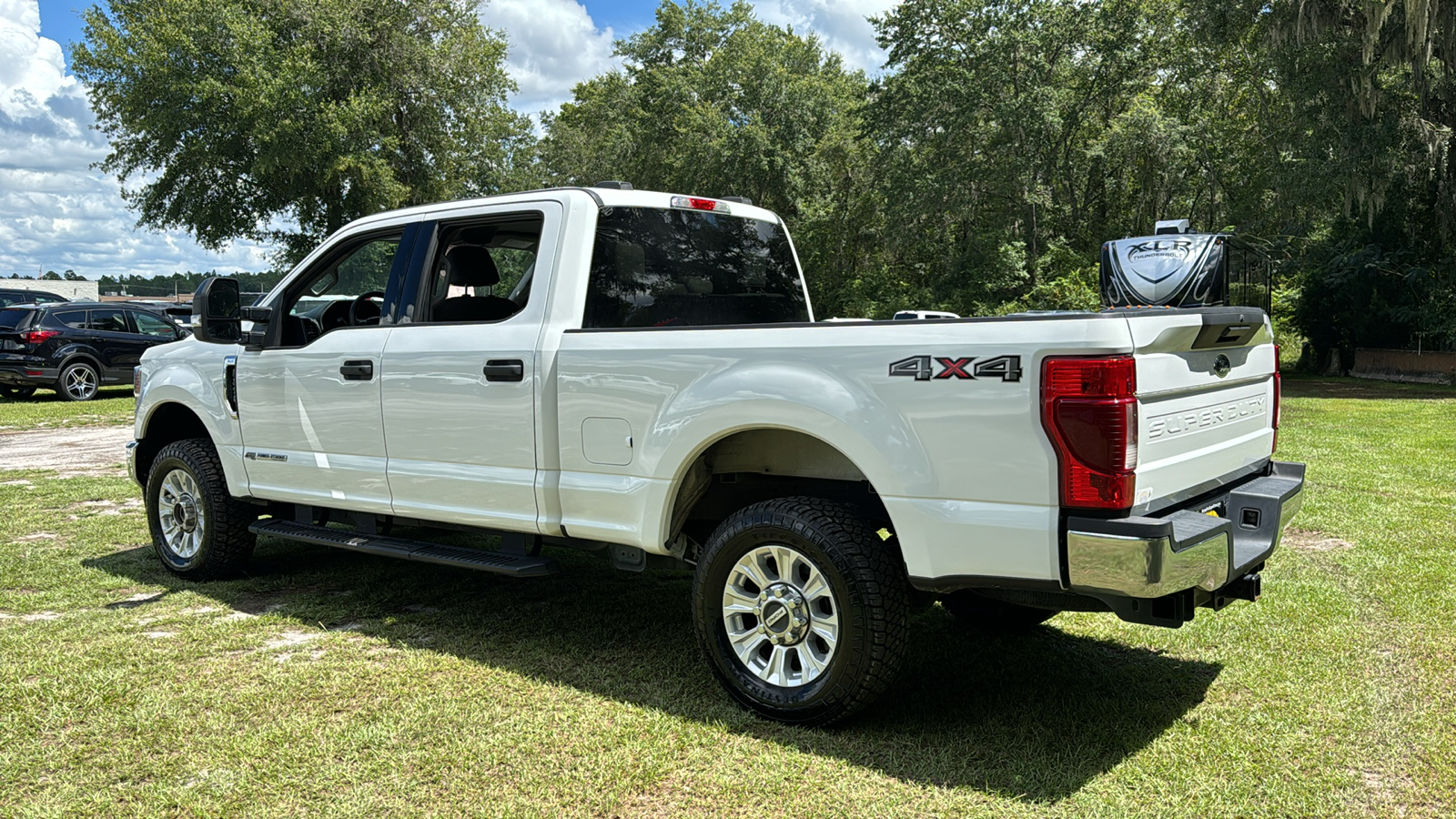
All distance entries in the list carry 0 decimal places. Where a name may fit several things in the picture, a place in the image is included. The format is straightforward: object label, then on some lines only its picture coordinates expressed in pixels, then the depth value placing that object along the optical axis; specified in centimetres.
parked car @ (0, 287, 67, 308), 2859
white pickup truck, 341
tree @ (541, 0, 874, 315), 3622
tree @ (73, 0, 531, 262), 2878
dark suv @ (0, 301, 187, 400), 1855
